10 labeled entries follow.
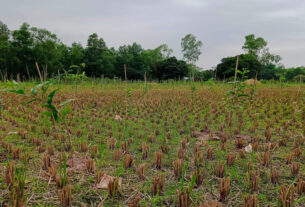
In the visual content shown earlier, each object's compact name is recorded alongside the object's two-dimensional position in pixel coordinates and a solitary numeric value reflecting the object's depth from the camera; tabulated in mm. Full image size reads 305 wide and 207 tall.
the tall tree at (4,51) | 30697
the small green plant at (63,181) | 1445
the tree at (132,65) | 48250
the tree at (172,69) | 40438
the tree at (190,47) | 49844
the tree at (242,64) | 37812
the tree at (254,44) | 44469
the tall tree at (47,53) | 34812
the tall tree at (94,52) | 40781
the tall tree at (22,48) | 34438
